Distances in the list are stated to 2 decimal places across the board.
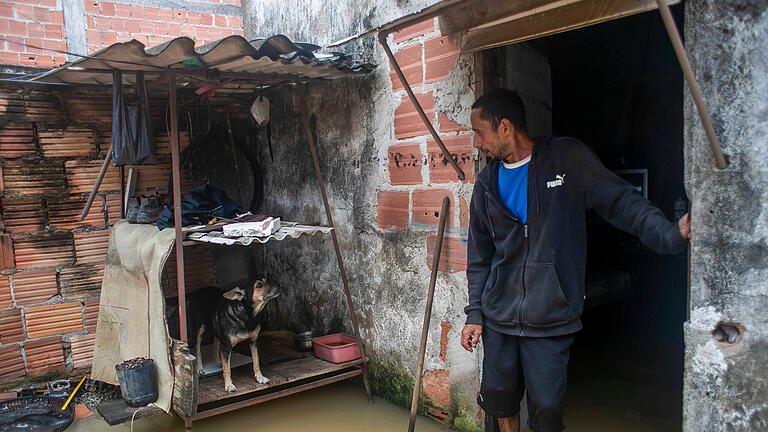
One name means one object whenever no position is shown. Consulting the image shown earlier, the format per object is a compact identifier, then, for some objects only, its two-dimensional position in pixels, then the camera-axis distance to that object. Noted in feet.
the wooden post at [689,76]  6.21
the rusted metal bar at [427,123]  9.96
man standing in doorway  8.34
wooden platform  12.73
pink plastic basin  14.37
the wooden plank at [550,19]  7.63
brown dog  13.34
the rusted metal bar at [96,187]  14.75
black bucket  12.09
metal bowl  15.66
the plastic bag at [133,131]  12.89
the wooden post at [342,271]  14.35
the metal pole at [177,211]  12.21
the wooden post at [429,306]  11.43
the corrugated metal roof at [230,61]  10.90
